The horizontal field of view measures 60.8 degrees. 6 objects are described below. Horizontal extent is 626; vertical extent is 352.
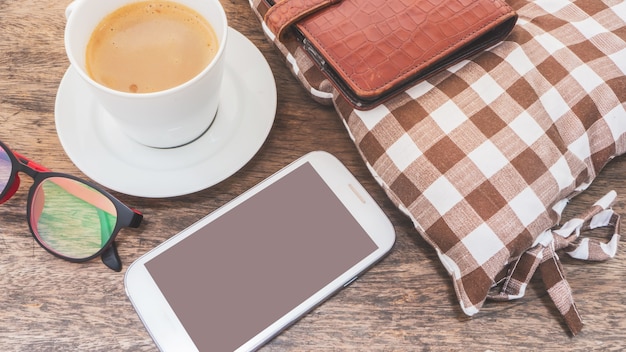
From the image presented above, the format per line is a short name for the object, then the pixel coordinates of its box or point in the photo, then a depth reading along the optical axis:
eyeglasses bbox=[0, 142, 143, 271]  0.53
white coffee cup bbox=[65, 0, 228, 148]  0.44
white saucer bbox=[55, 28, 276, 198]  0.52
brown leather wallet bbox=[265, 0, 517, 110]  0.49
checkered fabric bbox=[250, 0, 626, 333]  0.50
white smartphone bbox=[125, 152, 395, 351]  0.50
